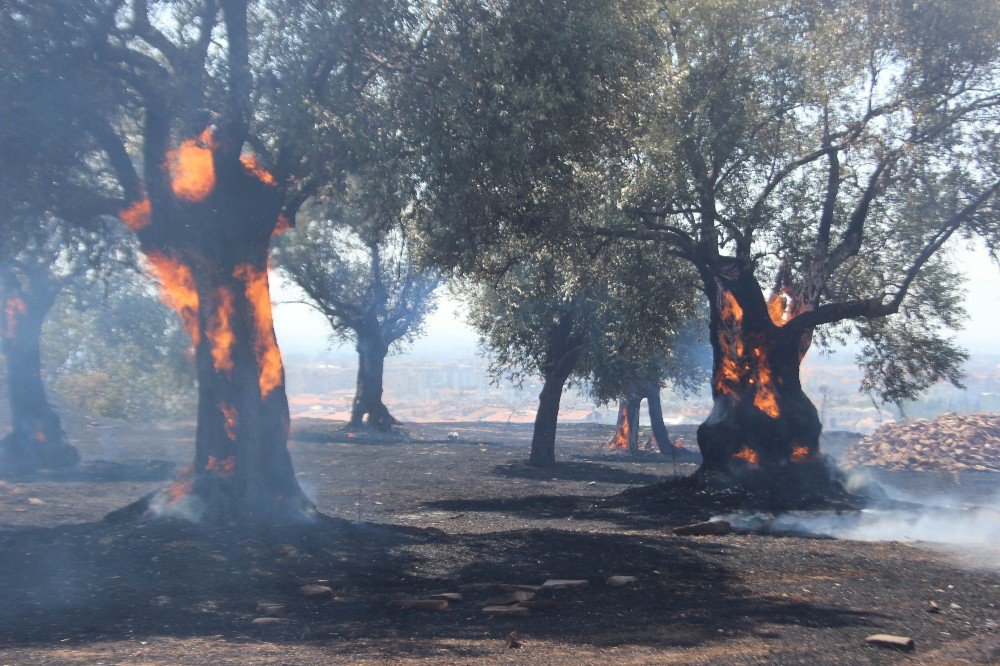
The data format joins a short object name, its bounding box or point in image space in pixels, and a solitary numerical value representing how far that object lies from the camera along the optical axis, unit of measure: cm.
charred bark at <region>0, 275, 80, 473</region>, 2652
